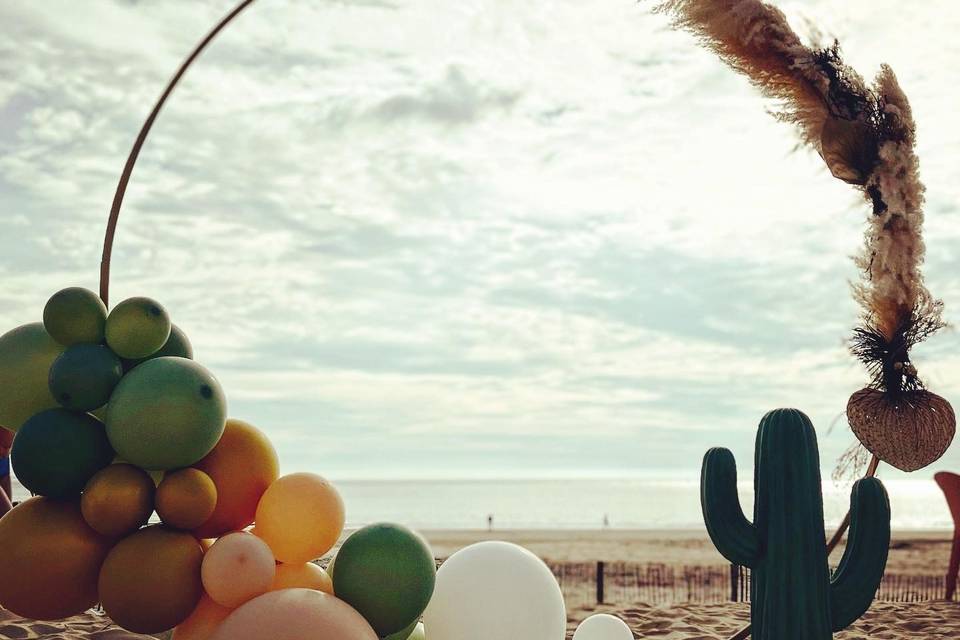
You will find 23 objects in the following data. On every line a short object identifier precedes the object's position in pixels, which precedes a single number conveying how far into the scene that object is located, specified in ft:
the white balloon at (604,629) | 14.97
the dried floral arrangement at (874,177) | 14.85
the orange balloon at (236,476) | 12.57
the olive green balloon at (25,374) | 13.05
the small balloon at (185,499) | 11.96
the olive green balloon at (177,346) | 13.39
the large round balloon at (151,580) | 11.75
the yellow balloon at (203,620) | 12.04
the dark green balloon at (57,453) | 12.15
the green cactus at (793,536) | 13.03
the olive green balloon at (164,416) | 11.85
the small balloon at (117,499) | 11.91
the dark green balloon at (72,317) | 12.82
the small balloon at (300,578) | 12.48
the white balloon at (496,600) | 13.35
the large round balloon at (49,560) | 12.19
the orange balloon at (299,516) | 12.26
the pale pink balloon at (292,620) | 11.26
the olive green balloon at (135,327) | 12.70
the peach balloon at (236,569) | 11.68
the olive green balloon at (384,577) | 12.14
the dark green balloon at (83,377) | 12.28
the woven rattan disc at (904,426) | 14.79
